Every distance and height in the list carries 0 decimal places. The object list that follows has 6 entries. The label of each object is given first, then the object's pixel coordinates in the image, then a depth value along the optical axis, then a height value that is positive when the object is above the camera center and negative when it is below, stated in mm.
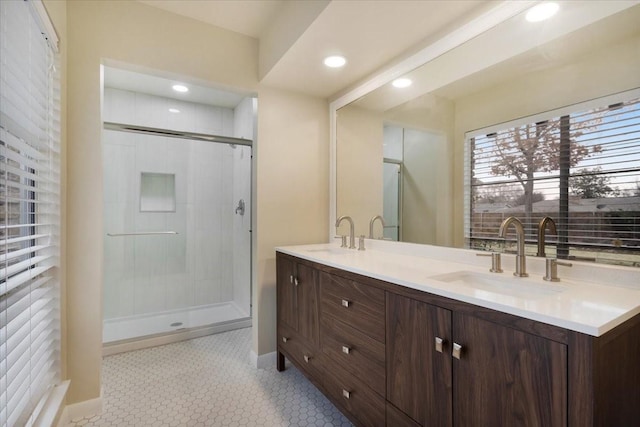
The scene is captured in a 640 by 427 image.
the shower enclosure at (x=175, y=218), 3068 -71
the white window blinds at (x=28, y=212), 1052 -3
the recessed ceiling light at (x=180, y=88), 3021 +1248
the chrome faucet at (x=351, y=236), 2268 -177
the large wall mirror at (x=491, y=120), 1093 +462
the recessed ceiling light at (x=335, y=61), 1929 +979
